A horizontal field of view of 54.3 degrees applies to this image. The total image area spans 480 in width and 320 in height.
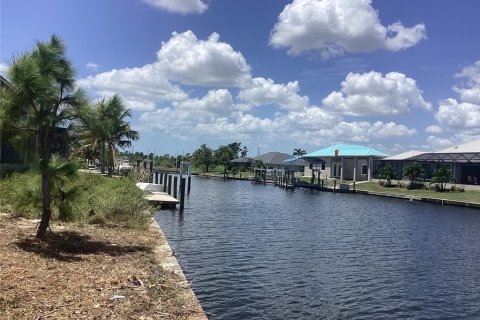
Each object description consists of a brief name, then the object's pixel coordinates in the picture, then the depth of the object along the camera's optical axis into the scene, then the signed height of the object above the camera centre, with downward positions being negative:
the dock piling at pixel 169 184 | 42.01 -1.65
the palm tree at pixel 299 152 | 151.15 +6.83
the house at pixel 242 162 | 122.75 +2.07
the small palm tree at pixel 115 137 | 34.08 +2.65
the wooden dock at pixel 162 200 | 33.00 -2.42
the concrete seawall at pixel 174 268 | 8.11 -2.47
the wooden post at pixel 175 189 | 39.89 -1.92
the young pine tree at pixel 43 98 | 11.38 +1.58
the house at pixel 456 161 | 64.69 +2.81
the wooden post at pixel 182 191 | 33.10 -1.74
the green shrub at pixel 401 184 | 66.39 -0.85
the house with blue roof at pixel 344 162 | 82.06 +2.45
